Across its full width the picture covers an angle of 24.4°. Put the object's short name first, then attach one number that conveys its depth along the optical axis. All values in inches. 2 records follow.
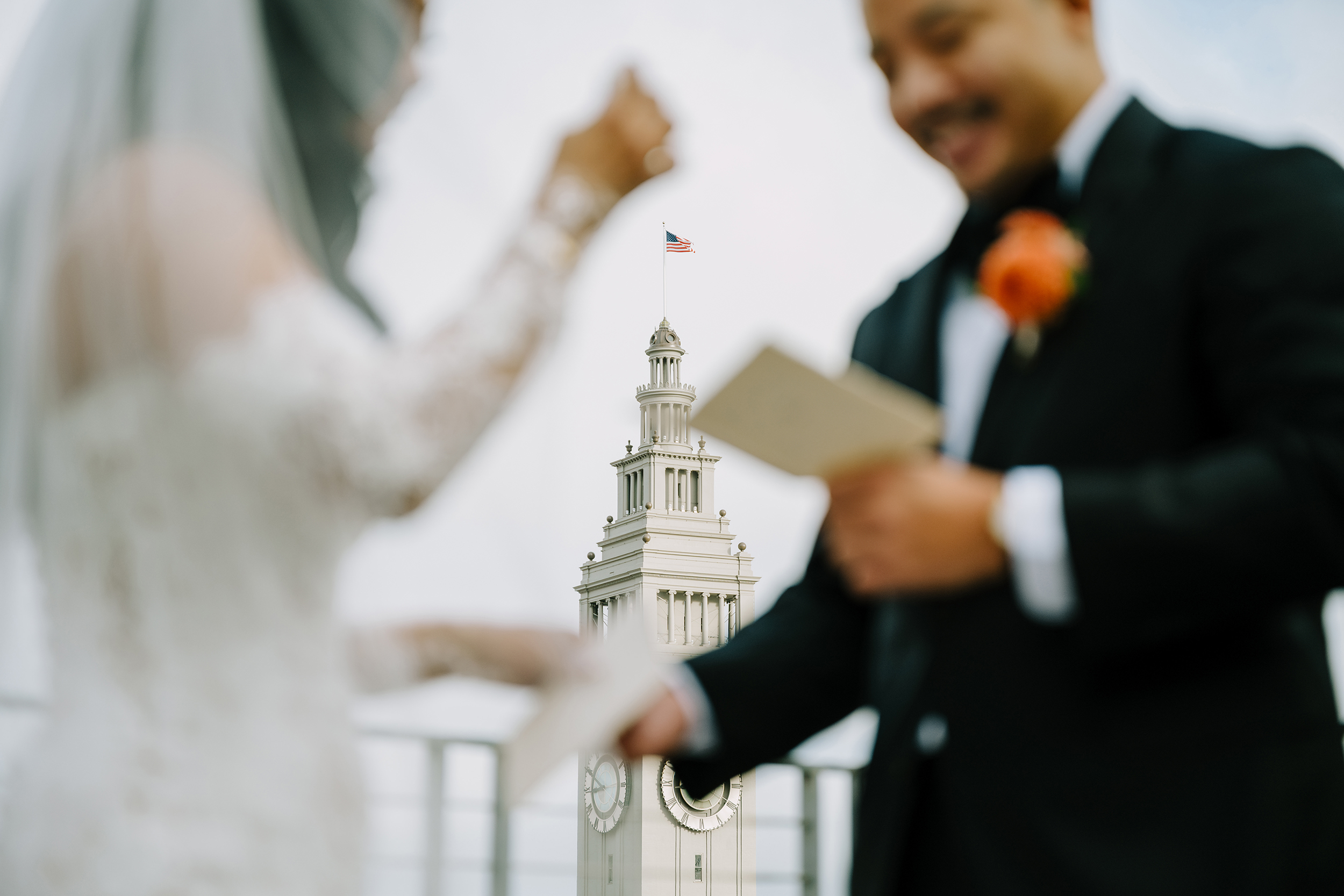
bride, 66.9
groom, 67.3
